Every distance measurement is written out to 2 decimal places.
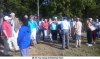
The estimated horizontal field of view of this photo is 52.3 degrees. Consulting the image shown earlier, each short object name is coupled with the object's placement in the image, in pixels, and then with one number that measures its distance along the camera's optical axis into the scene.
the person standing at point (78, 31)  3.39
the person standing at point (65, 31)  3.36
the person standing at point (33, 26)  3.36
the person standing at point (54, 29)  4.11
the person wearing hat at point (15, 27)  2.96
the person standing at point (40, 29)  4.15
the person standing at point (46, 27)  4.15
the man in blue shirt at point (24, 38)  2.13
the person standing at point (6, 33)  2.73
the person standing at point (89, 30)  3.54
